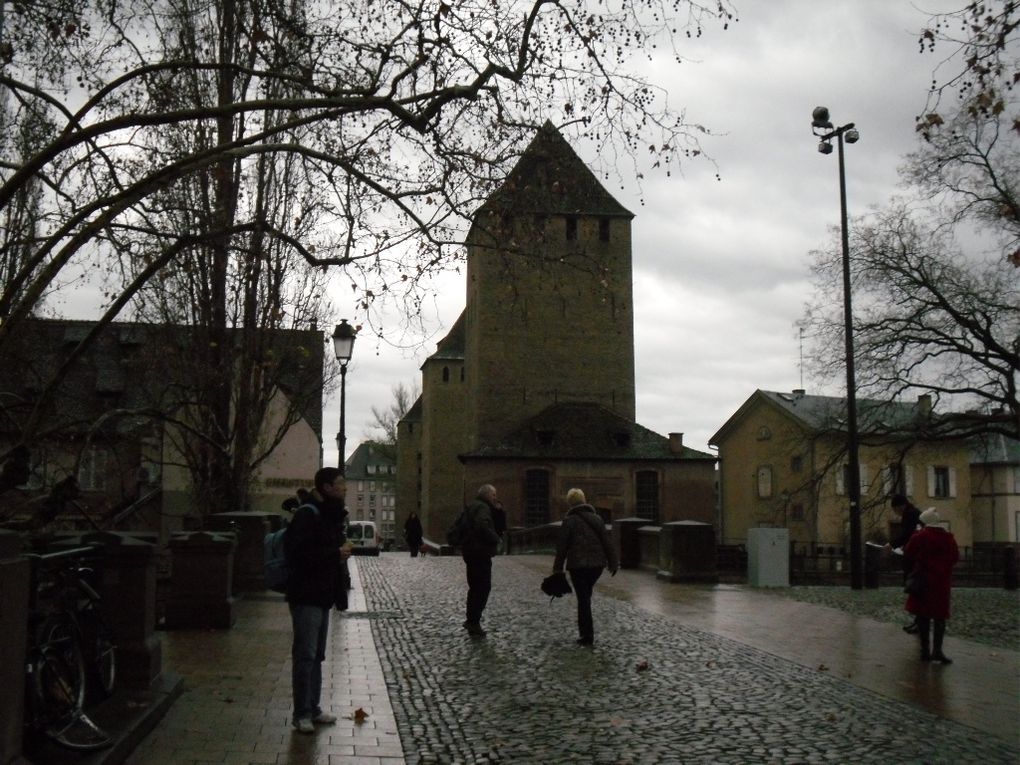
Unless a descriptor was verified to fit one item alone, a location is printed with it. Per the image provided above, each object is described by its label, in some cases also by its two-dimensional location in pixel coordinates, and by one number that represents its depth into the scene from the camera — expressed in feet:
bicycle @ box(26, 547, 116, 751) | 20.03
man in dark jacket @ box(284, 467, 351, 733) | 25.91
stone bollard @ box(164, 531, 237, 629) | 45.24
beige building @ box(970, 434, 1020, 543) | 236.02
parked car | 163.02
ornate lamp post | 73.67
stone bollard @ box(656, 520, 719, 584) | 74.43
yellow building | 202.08
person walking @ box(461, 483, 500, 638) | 45.47
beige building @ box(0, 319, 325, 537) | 58.90
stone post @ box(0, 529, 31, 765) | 16.98
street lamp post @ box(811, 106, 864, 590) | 81.30
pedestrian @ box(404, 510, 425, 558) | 154.61
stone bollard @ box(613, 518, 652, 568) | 89.66
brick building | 193.26
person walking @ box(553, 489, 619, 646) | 42.37
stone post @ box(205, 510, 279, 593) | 60.18
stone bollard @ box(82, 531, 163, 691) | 26.96
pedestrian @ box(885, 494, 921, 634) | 53.52
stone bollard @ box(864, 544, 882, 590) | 85.15
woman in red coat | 39.27
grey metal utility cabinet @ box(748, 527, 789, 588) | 75.56
